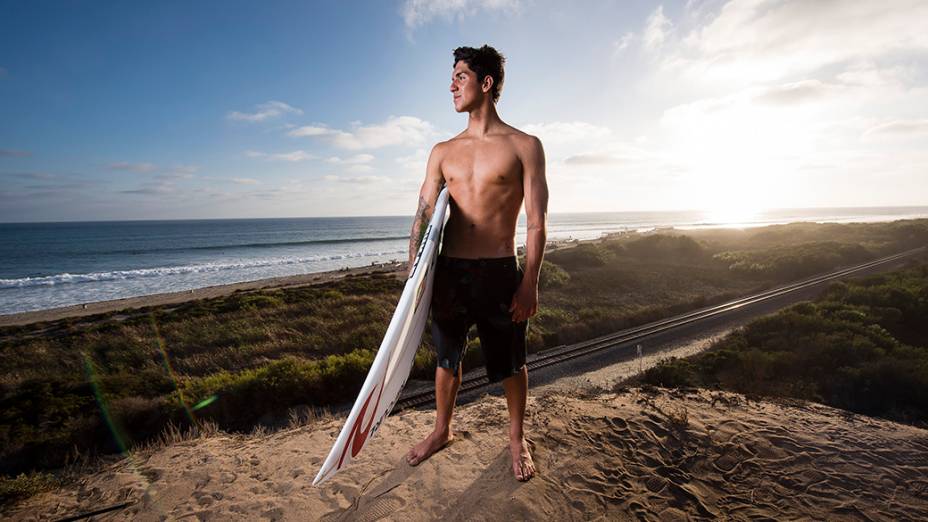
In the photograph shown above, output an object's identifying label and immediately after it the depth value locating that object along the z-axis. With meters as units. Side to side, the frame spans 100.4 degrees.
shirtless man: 2.68
